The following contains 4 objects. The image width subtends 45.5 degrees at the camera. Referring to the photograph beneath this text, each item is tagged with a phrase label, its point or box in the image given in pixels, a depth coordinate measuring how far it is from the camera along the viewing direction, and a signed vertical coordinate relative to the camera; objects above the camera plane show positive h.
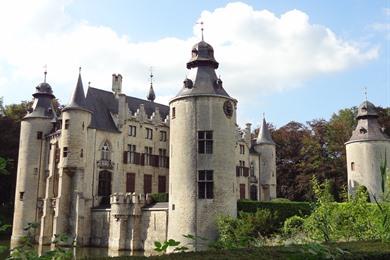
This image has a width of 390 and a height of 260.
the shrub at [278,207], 27.33 -0.38
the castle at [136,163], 25.44 +2.60
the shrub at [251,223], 23.06 -1.18
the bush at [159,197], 30.89 +0.17
